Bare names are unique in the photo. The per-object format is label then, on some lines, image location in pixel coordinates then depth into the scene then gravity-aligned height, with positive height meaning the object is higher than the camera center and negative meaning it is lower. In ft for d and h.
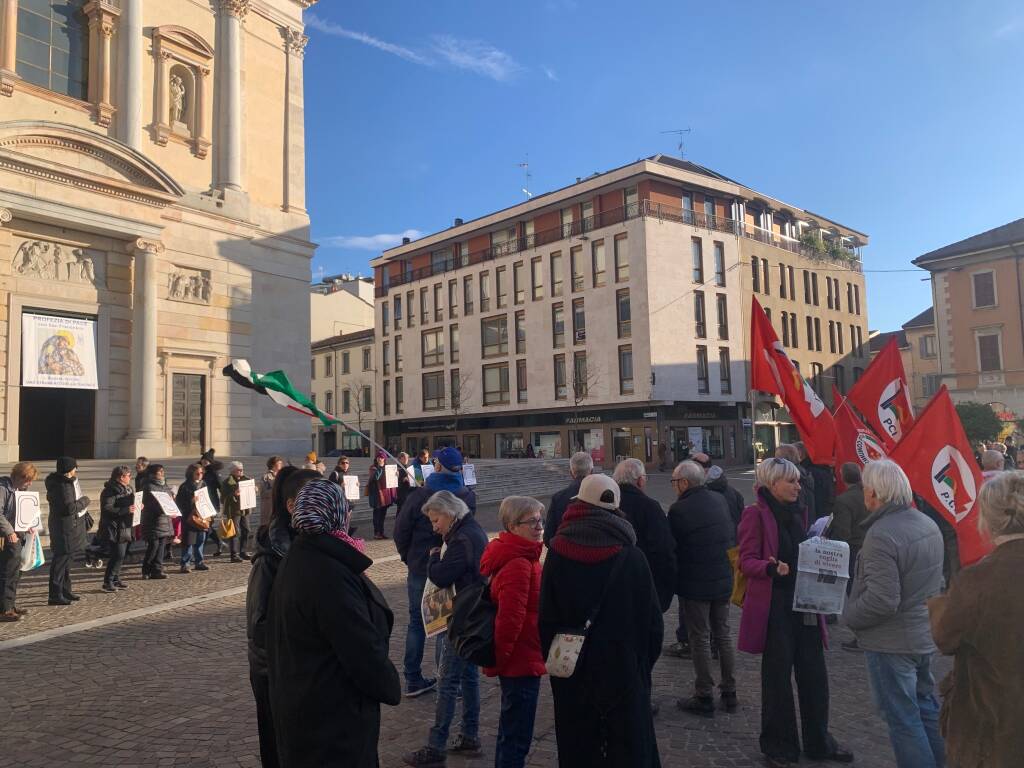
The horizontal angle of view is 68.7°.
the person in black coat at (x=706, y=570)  18.21 -3.42
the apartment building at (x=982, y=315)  147.95 +22.59
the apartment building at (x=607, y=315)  143.13 +25.13
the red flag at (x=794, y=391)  24.32 +1.29
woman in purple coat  14.83 -4.19
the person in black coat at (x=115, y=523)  34.19 -3.58
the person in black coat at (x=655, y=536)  17.38 -2.41
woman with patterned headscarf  9.74 -2.80
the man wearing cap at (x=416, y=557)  19.02 -3.07
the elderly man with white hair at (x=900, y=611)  12.63 -3.09
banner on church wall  64.18 +8.19
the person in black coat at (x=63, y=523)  30.83 -3.18
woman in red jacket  12.59 -3.10
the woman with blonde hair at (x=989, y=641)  8.84 -2.58
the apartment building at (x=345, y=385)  200.13 +15.05
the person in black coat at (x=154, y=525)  36.60 -3.98
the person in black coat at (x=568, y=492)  20.20 -1.57
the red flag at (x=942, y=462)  18.95 -0.89
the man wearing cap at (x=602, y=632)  11.25 -3.03
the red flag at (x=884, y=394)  26.16 +1.24
